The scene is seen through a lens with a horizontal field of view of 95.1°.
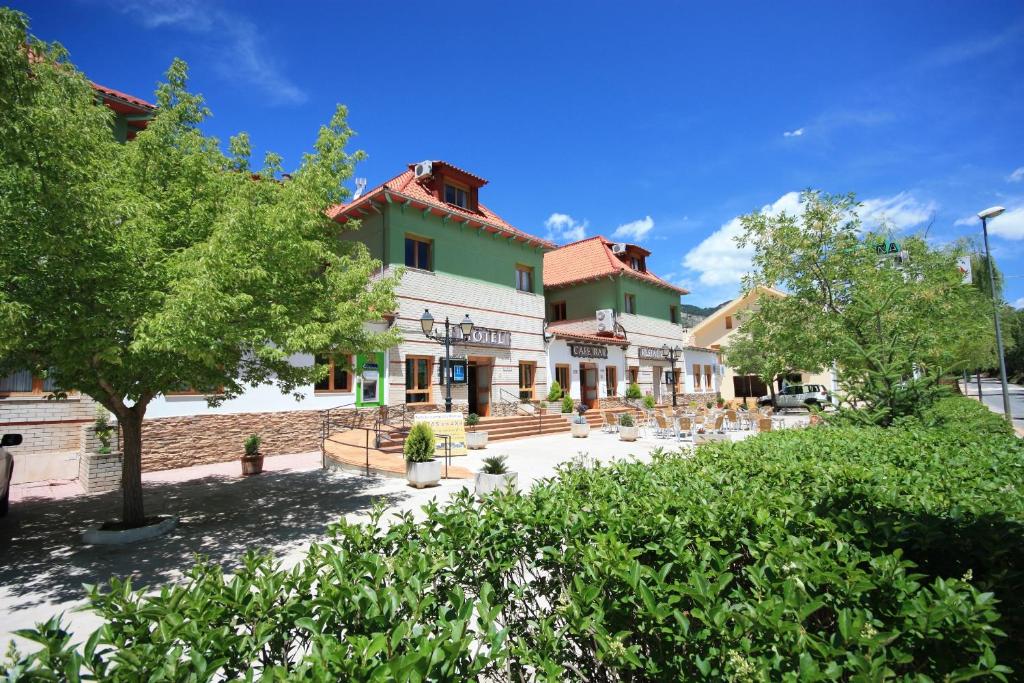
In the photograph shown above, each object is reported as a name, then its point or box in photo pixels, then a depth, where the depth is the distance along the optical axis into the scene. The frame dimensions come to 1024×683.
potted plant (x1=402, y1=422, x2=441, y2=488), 10.07
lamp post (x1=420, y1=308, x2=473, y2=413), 13.29
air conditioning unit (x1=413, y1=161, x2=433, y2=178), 18.89
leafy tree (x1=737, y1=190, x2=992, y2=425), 11.25
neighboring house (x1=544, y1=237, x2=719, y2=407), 24.06
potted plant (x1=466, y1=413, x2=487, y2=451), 15.86
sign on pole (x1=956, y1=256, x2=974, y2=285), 17.29
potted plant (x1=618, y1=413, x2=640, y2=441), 17.72
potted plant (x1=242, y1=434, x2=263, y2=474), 11.77
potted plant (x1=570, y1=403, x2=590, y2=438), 18.48
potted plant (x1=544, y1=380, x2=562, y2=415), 20.72
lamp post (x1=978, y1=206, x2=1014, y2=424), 14.83
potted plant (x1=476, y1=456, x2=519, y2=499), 9.19
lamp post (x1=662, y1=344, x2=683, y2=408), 27.77
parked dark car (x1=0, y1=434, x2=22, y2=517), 7.51
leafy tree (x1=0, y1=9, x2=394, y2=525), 4.96
